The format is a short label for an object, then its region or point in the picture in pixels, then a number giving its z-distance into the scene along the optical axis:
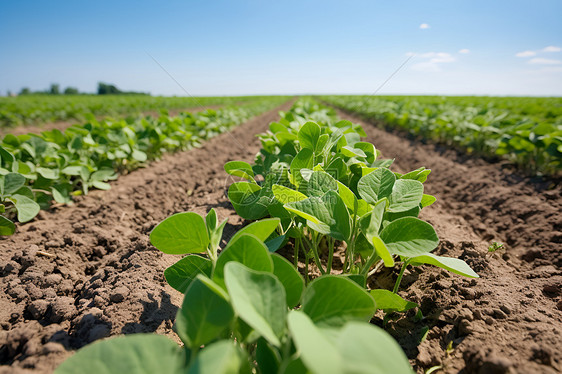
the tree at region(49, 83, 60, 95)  61.47
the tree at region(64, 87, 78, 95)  65.56
